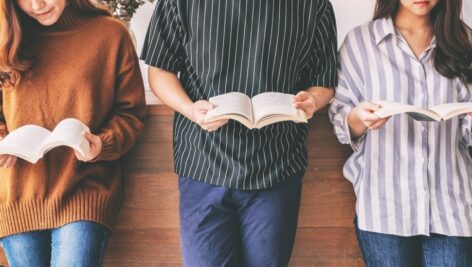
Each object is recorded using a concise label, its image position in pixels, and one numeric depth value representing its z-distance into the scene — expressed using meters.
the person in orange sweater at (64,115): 1.22
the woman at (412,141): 1.23
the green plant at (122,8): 1.66
